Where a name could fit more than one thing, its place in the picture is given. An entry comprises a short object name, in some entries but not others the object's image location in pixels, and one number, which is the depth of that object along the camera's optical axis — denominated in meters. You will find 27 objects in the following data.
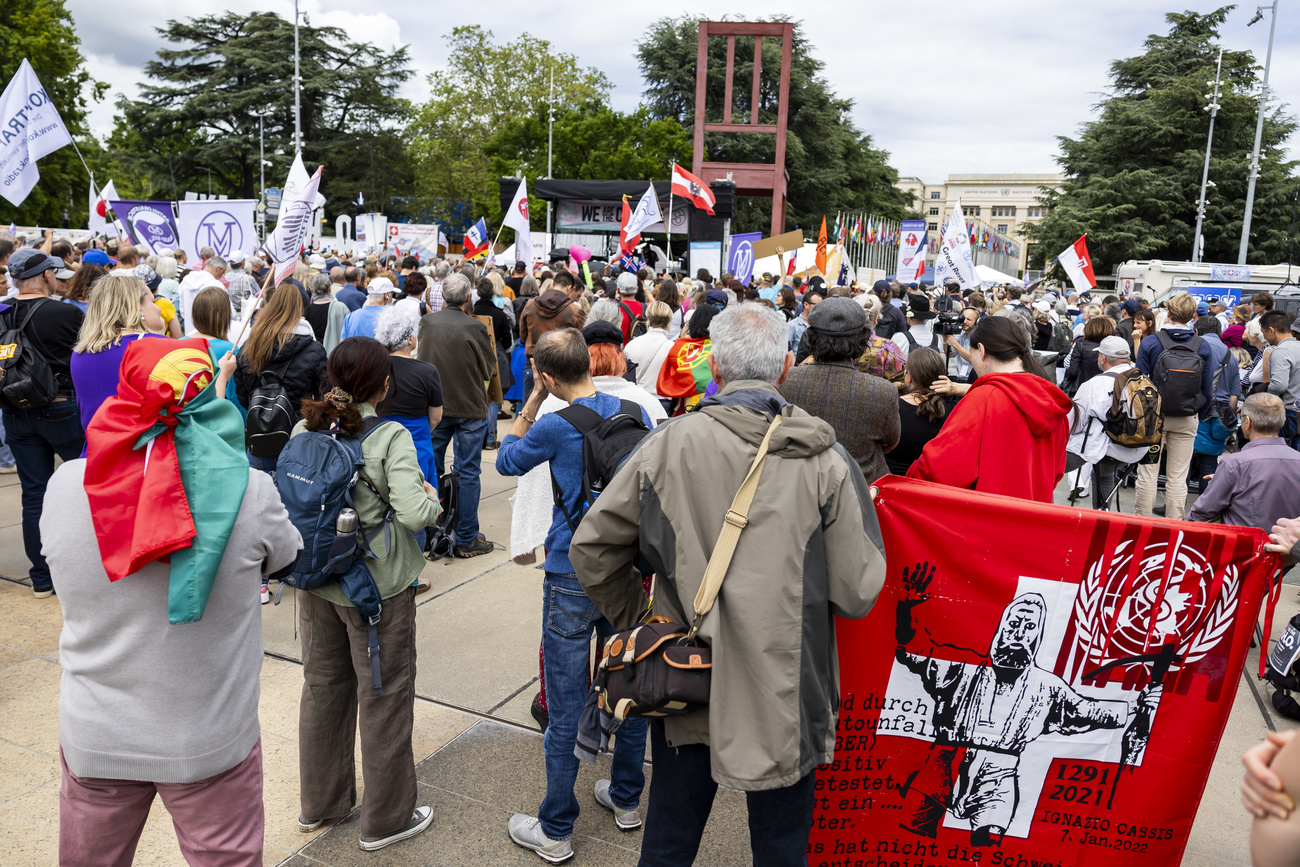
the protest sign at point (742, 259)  13.41
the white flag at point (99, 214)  16.64
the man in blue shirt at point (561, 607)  3.12
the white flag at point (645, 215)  13.41
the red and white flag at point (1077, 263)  14.18
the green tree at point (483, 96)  49.34
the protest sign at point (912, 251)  16.36
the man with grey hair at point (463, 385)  6.27
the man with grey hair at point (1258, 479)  4.84
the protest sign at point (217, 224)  9.49
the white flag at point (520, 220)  13.92
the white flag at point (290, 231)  6.01
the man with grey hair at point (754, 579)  2.11
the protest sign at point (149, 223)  11.23
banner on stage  31.36
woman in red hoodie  3.70
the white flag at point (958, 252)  13.96
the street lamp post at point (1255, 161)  31.71
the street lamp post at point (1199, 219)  36.53
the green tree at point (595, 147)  41.72
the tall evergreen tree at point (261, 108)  53.41
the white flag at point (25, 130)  8.36
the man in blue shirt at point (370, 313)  6.70
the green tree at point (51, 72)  32.00
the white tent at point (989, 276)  25.61
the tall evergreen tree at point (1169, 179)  41.84
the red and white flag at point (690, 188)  14.24
